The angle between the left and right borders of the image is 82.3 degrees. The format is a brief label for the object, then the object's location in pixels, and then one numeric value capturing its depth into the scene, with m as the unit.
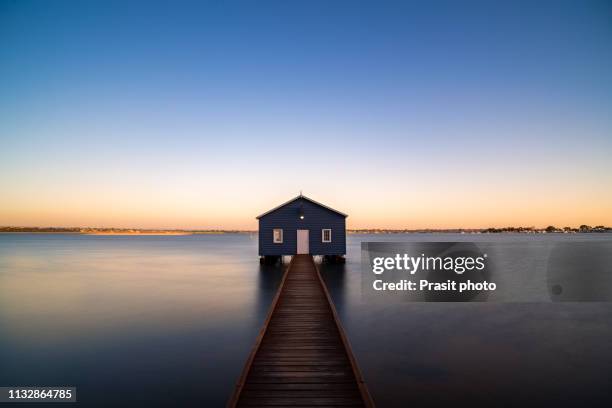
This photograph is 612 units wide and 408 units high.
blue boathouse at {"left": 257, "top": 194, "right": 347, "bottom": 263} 28.31
